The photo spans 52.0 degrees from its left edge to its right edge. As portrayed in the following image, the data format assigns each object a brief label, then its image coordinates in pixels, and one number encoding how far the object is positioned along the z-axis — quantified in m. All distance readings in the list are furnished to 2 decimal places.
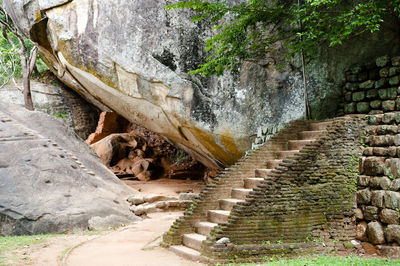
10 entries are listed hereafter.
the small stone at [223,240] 6.70
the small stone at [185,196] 12.71
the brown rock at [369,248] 6.92
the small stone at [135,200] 11.96
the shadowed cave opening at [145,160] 16.73
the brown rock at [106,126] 19.62
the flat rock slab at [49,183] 9.62
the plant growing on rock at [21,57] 18.22
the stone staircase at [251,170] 7.52
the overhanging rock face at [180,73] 10.20
